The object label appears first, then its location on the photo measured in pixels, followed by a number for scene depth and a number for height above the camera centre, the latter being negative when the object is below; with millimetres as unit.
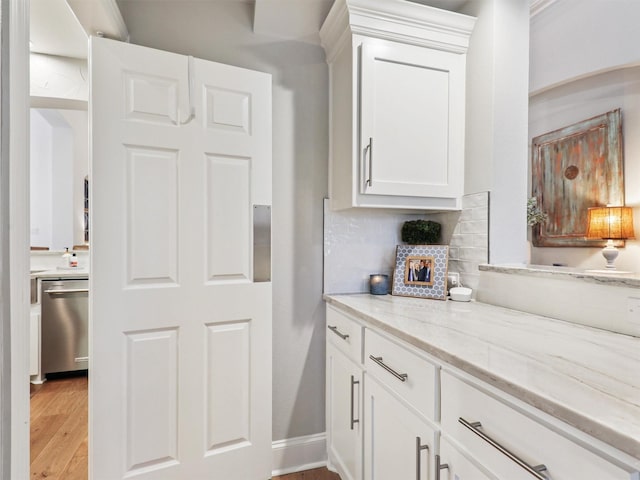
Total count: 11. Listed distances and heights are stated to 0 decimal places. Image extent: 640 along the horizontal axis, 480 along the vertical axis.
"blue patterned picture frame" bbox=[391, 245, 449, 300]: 1764 -177
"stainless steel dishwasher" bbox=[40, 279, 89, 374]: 2936 -755
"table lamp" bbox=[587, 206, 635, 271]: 2533 +97
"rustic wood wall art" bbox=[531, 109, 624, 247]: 2639 +507
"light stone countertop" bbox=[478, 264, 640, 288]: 1124 -132
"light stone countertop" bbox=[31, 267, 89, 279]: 2904 -319
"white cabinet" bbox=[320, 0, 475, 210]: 1621 +645
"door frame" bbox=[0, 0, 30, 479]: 542 -6
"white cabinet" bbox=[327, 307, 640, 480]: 640 -472
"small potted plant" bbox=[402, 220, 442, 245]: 1908 +29
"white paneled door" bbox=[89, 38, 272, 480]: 1499 -151
